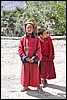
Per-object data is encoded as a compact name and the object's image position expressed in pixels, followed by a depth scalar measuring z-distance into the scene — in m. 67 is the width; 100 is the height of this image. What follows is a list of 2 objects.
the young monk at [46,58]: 6.11
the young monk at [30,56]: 5.74
